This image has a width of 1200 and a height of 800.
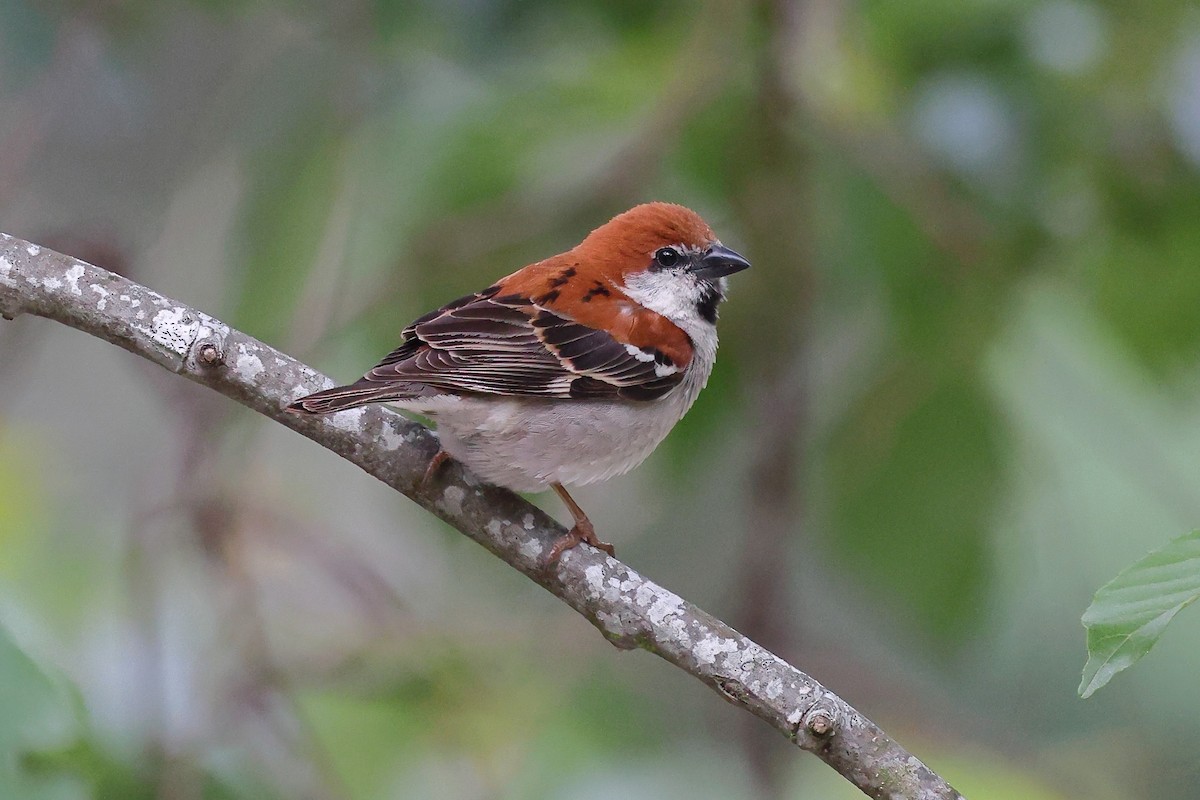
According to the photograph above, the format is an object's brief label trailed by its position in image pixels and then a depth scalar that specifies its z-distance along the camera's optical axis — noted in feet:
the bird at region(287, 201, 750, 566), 21.25
